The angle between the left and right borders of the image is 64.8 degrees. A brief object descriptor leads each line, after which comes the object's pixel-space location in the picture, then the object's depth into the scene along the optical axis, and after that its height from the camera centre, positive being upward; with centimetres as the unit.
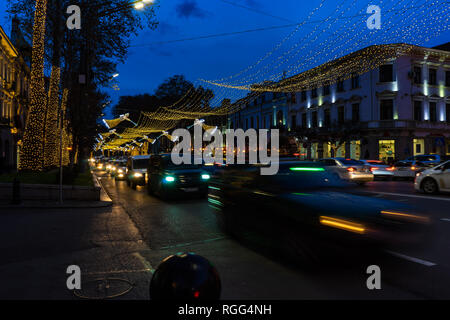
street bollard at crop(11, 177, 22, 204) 1152 -94
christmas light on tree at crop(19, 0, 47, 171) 1614 +263
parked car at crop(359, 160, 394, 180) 2361 -56
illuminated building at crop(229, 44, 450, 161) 3672 +581
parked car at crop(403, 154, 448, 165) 2341 +13
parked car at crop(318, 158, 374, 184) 1806 -50
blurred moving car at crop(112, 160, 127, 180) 2681 -72
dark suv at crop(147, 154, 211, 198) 1255 -63
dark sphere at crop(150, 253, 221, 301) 273 -93
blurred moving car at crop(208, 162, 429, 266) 442 -73
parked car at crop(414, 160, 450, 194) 1276 -69
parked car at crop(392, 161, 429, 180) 2264 -51
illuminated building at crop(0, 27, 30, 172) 3328 +698
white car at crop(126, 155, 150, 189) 1928 -42
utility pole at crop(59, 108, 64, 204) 1148 -81
